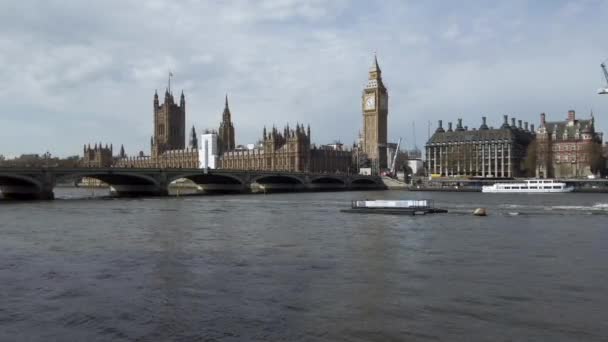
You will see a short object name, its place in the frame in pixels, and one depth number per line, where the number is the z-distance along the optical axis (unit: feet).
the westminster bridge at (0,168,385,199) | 249.75
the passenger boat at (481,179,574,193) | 344.49
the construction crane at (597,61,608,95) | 378.32
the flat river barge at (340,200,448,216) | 170.84
